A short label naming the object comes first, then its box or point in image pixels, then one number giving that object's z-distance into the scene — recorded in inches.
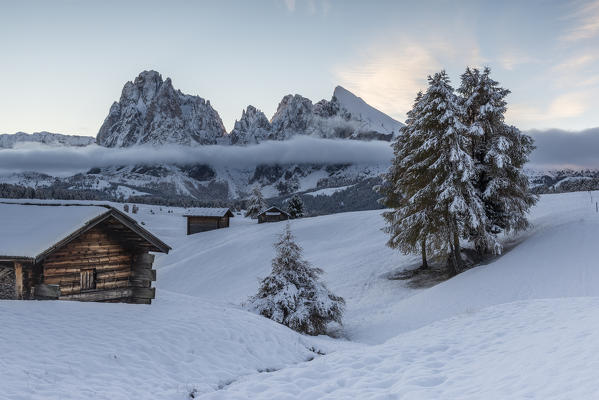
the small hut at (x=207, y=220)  2492.6
